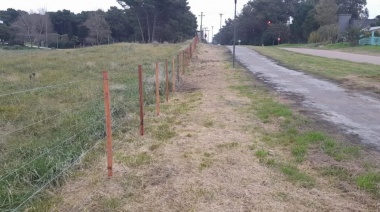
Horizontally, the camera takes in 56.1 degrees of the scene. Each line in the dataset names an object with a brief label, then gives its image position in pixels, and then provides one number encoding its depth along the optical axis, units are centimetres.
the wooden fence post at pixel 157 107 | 799
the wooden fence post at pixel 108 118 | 457
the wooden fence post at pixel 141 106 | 606
